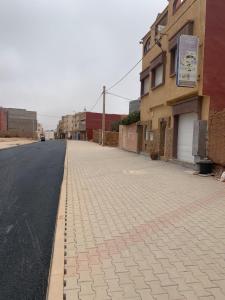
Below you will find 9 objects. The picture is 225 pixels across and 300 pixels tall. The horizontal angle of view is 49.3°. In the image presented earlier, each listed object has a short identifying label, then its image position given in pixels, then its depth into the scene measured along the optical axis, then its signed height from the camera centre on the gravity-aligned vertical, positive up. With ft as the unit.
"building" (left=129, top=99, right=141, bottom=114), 108.81 +13.84
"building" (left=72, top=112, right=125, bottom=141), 222.80 +10.28
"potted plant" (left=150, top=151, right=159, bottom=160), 48.98 -3.76
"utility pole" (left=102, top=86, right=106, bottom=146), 107.29 +4.90
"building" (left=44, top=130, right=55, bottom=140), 252.59 -2.07
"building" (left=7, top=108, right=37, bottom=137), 258.46 +10.90
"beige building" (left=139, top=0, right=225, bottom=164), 33.61 +7.64
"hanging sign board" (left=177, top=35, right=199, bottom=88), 34.12 +10.76
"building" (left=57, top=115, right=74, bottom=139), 295.56 +8.58
